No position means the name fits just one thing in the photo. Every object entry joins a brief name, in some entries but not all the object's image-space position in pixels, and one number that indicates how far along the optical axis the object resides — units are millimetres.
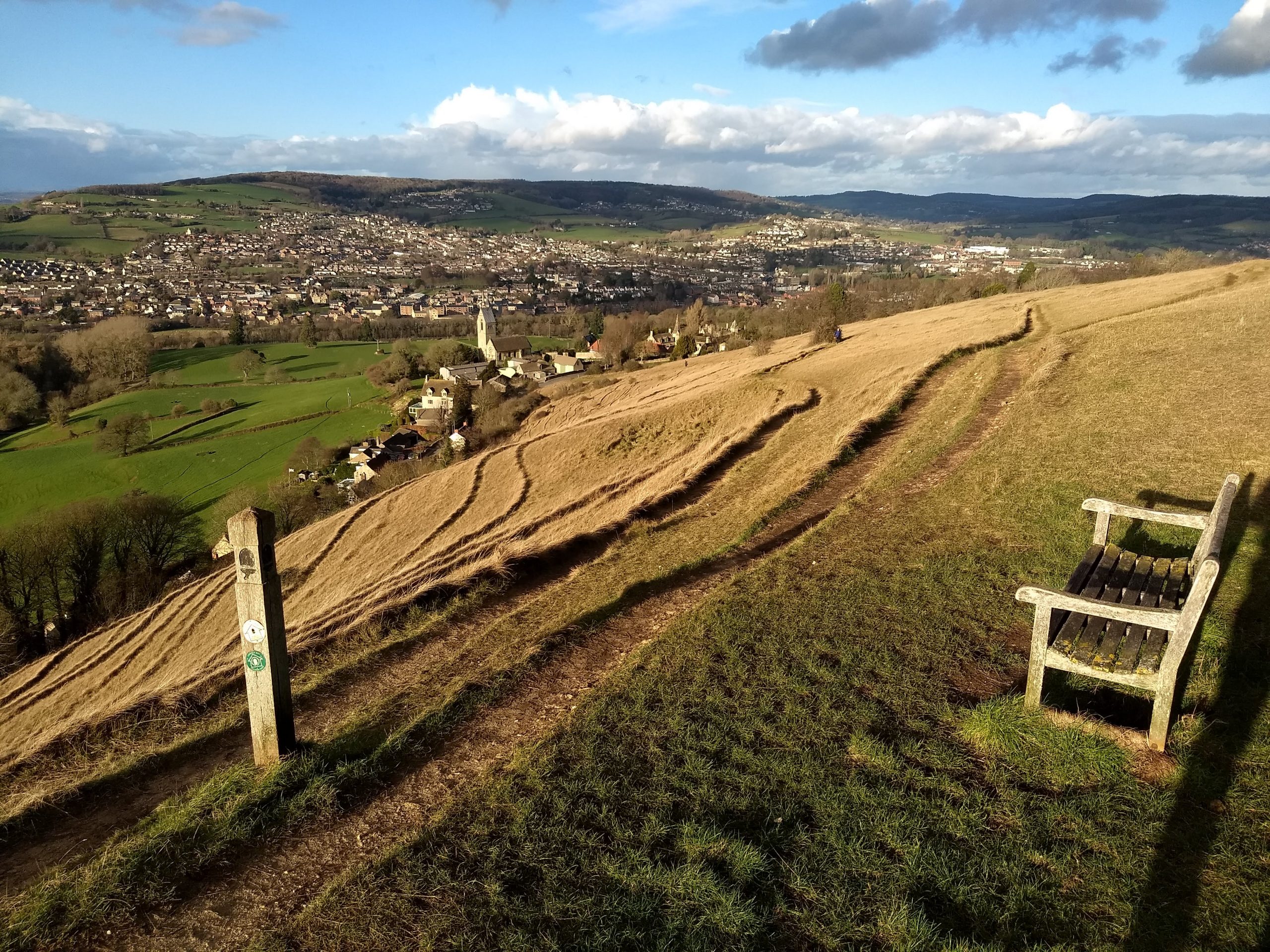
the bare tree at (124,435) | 50688
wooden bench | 4715
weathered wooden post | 5129
